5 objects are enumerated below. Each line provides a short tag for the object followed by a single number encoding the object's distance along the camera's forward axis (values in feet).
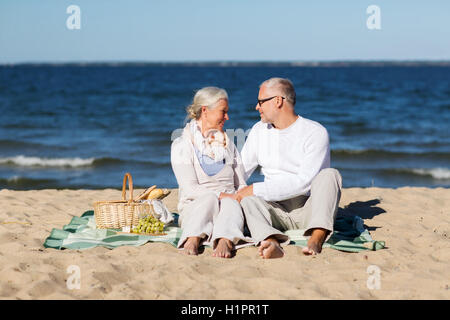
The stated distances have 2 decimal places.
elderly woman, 15.80
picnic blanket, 16.19
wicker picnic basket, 18.08
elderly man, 15.56
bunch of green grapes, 17.71
